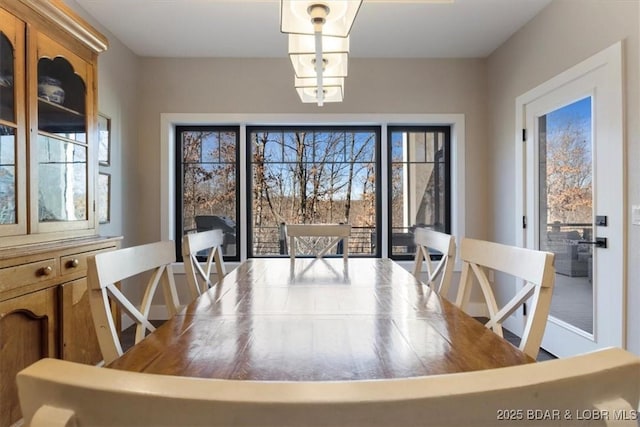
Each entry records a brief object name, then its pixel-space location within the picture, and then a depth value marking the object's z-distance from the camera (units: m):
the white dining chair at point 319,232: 2.63
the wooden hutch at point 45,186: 1.63
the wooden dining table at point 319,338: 0.78
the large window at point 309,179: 3.81
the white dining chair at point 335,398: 0.29
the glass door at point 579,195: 2.09
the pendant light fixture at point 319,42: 1.35
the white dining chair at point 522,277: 1.08
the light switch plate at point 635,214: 1.95
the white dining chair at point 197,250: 1.89
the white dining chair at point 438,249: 1.84
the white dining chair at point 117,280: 1.08
